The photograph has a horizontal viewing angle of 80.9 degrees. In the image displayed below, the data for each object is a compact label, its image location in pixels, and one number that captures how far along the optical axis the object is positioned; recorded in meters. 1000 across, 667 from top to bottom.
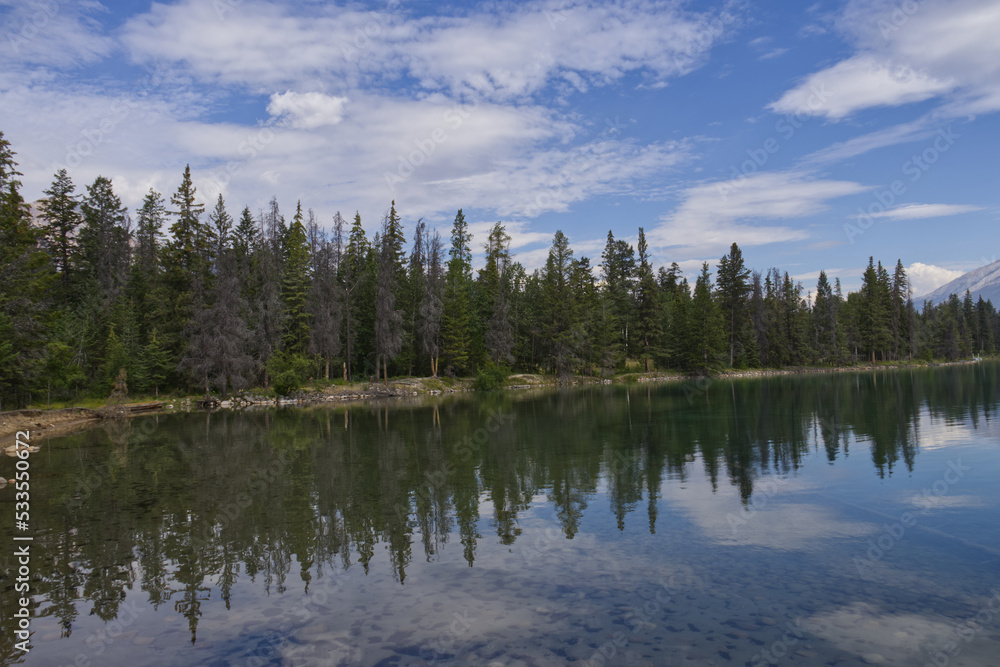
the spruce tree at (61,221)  64.81
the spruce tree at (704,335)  81.69
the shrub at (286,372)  54.59
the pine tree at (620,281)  86.56
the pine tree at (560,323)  76.31
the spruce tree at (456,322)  70.88
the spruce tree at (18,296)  33.34
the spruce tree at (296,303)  61.03
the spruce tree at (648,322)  84.74
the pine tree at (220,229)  54.22
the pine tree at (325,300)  60.94
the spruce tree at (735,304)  90.81
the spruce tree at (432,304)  68.25
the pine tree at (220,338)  51.09
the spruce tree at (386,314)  63.03
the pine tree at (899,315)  106.12
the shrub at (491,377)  68.50
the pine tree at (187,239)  55.09
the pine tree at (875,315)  103.06
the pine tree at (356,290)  67.31
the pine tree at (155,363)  50.66
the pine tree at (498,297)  73.00
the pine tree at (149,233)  73.94
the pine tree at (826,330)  100.69
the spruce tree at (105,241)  66.25
